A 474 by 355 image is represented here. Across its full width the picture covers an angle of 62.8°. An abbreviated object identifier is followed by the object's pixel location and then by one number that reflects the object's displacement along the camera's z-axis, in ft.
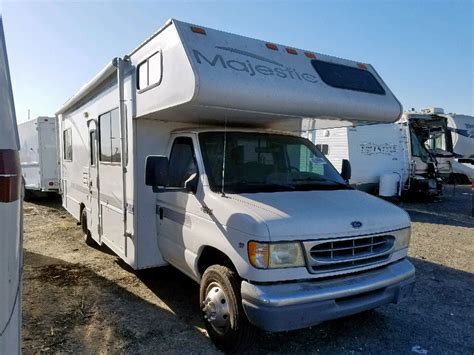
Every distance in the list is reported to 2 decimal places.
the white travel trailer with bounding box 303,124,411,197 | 39.19
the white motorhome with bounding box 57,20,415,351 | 10.44
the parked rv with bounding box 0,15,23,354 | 6.29
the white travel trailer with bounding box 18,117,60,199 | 40.83
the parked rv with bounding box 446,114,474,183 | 57.57
